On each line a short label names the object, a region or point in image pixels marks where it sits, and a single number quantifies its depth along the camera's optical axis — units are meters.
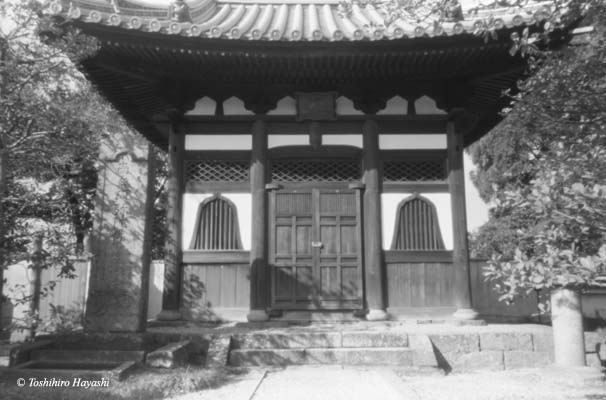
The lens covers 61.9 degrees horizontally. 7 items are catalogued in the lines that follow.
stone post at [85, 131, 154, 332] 5.96
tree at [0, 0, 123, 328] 3.99
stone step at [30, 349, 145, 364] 5.58
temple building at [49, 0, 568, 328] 7.28
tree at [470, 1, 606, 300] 3.32
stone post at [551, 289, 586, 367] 5.62
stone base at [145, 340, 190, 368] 5.30
